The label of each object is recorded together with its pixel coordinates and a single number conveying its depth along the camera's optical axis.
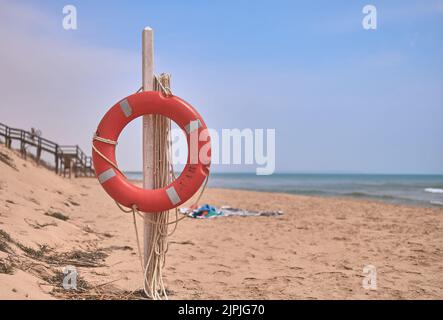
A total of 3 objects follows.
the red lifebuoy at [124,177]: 3.12
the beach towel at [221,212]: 7.41
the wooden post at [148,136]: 3.12
